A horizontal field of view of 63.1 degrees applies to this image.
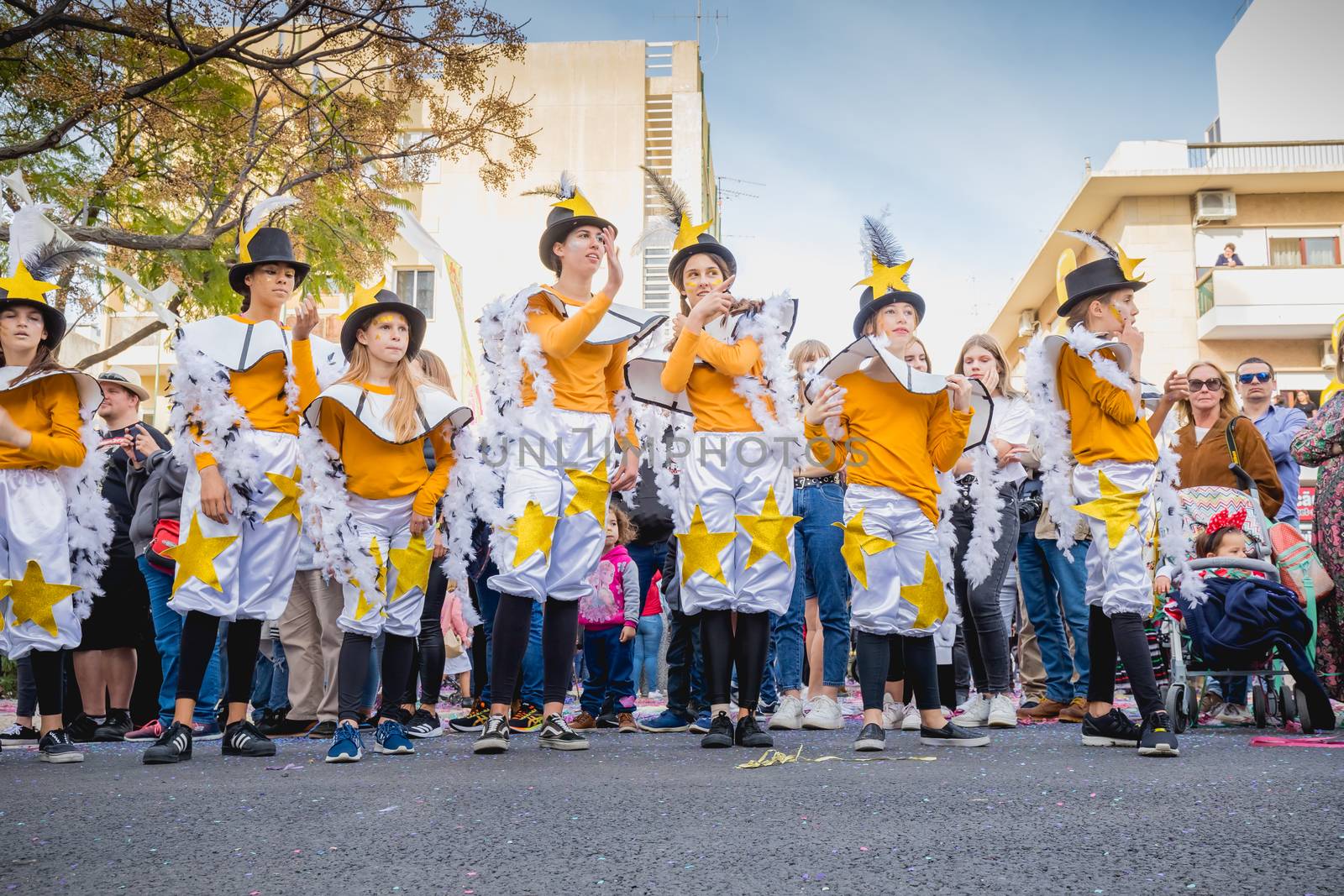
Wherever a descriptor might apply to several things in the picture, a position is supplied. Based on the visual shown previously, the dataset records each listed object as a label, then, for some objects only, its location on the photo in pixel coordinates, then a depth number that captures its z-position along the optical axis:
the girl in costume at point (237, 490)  4.38
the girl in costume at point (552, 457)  4.34
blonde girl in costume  4.32
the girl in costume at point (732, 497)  4.50
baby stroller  5.05
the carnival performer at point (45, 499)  4.56
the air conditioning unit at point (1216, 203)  24.41
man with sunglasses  6.70
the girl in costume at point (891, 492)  4.38
